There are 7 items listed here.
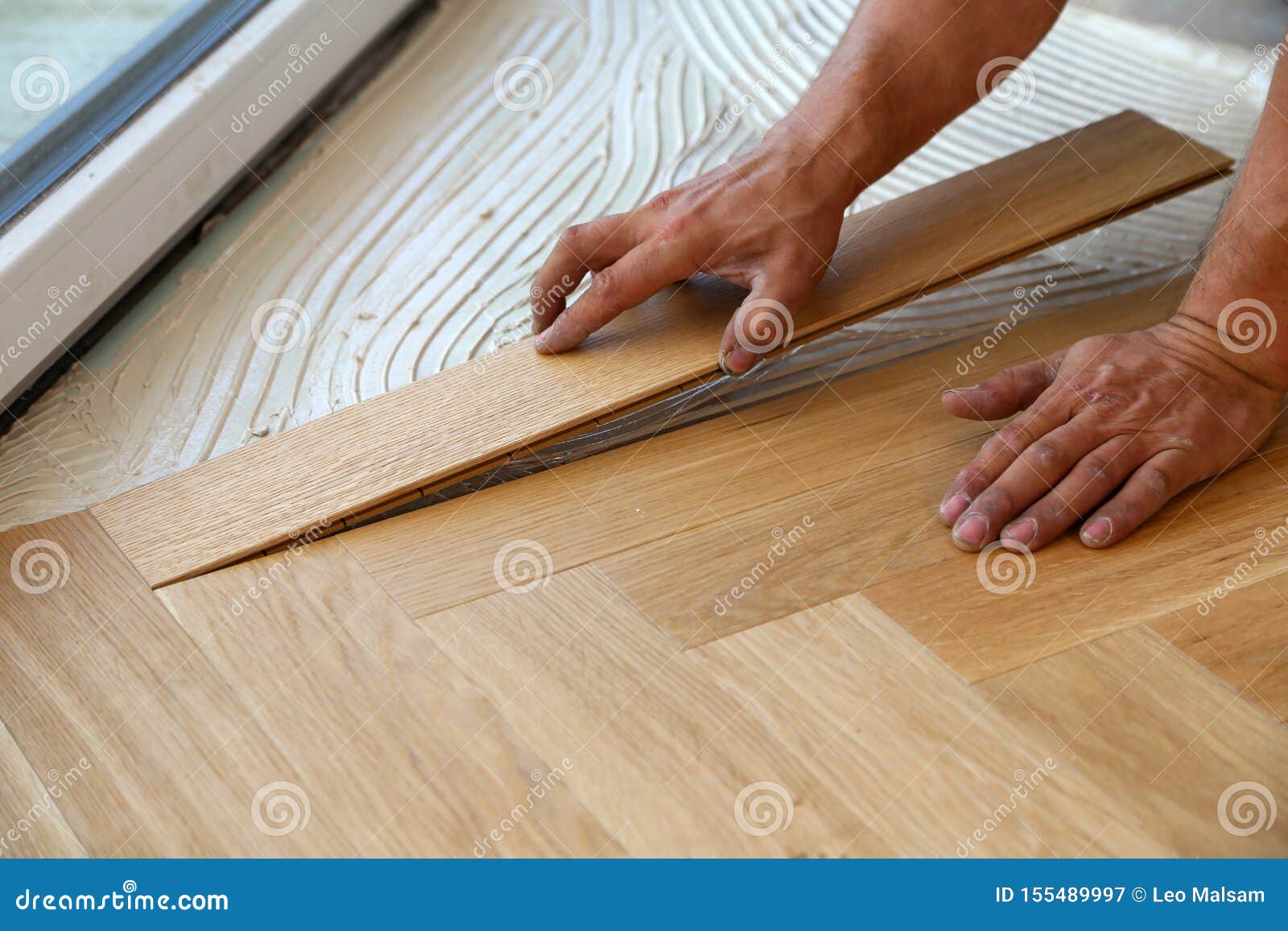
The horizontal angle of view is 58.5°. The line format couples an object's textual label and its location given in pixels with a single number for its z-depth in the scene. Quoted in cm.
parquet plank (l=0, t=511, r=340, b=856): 78
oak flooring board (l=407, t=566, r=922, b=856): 75
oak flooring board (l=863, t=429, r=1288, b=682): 86
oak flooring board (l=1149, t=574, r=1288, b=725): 82
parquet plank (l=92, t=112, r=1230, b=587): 100
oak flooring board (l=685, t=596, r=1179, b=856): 73
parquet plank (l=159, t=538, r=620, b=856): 76
